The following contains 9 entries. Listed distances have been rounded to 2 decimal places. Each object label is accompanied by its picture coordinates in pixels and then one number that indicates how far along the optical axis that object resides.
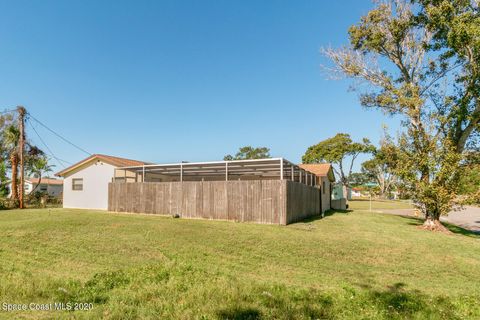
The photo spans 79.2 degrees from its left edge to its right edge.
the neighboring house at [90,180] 22.03
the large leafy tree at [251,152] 64.69
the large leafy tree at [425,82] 14.75
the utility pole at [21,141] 22.19
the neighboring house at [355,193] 76.78
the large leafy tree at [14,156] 22.78
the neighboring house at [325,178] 23.84
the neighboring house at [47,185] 49.53
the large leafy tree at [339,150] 43.56
